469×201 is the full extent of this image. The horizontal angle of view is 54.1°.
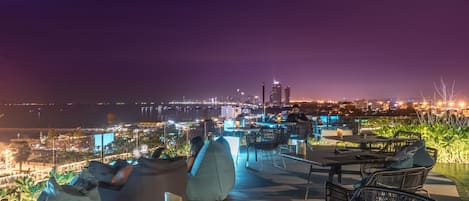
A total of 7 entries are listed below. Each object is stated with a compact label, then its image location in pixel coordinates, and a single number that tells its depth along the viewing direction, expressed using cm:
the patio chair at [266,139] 799
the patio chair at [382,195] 266
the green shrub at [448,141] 911
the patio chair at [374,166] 503
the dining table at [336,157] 486
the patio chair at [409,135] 788
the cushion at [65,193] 288
